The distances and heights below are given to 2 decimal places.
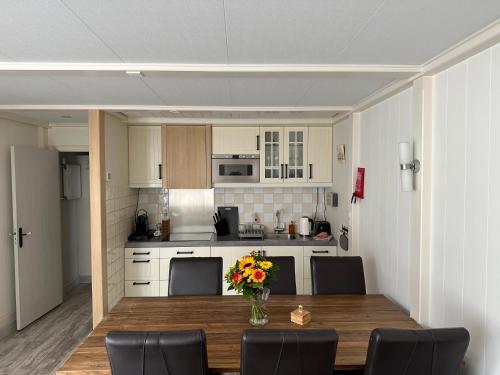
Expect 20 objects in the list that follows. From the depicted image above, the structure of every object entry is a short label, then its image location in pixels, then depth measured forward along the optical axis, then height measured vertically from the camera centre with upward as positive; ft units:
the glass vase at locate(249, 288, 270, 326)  6.40 -2.52
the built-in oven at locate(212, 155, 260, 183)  12.94 +0.47
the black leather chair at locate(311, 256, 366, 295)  8.35 -2.44
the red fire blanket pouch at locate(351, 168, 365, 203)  9.94 -0.18
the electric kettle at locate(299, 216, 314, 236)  13.24 -1.89
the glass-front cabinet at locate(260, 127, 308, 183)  13.00 +1.00
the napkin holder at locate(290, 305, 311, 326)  6.41 -2.67
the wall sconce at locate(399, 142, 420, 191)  6.69 +0.28
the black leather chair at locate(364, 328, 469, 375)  4.24 -2.22
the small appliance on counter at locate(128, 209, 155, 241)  12.75 -1.98
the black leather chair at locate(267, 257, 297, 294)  8.34 -2.47
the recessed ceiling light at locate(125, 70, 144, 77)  6.41 +2.11
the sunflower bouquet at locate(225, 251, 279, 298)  6.07 -1.75
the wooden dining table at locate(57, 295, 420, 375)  5.19 -2.80
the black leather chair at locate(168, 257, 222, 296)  8.37 -2.45
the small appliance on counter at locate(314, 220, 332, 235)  13.16 -1.90
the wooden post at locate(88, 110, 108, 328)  10.28 -0.74
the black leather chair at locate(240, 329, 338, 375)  4.23 -2.20
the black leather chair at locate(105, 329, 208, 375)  4.25 -2.22
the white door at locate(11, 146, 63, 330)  11.35 -1.84
